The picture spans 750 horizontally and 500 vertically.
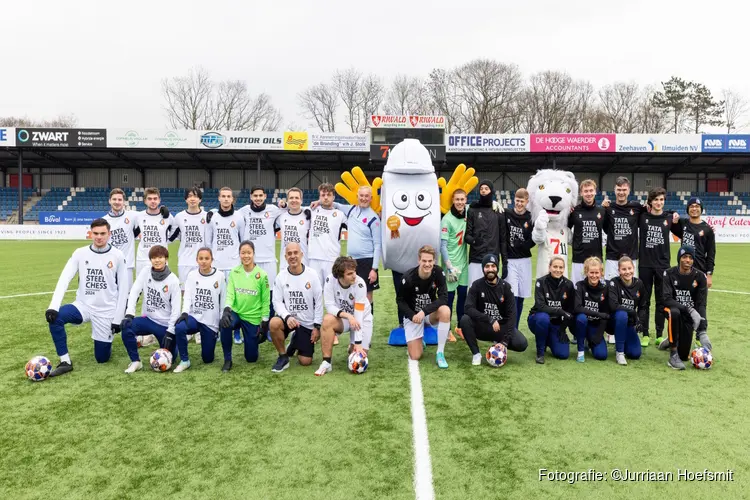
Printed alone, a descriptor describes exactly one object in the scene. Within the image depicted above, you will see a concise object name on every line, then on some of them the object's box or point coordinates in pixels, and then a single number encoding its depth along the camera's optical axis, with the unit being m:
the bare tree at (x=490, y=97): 42.06
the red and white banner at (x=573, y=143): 26.94
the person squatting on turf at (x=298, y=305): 5.23
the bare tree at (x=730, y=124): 43.00
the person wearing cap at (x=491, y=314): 5.31
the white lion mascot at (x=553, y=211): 6.33
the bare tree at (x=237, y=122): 43.19
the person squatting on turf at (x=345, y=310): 5.09
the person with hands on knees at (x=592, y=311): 5.37
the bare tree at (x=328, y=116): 44.97
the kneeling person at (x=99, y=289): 5.27
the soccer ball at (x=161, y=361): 4.98
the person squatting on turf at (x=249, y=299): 5.34
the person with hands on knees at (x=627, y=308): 5.30
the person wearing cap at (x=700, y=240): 6.13
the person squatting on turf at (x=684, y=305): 5.23
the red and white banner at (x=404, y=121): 26.47
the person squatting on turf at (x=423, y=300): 5.36
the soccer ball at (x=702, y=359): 5.08
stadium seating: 30.92
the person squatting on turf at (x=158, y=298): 5.25
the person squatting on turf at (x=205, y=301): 5.27
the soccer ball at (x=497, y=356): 5.15
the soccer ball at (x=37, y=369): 4.74
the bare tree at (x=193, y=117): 42.69
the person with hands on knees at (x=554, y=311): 5.38
